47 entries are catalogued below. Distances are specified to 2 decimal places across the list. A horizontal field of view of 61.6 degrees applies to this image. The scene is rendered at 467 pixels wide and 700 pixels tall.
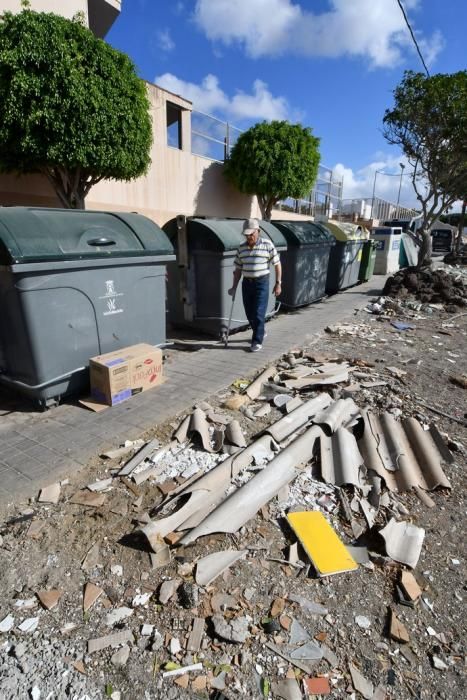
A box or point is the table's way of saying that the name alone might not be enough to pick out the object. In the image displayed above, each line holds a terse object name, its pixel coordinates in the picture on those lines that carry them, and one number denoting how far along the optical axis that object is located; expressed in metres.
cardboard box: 3.81
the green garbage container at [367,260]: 12.59
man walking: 5.29
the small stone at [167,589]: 1.94
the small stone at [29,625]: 1.79
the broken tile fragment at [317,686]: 1.58
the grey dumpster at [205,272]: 5.68
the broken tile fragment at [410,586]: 2.00
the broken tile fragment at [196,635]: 1.73
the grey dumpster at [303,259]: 7.73
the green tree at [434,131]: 9.32
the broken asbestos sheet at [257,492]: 2.32
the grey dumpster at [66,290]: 3.33
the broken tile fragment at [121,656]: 1.66
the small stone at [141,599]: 1.93
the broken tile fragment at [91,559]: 2.12
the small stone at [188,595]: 1.91
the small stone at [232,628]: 1.76
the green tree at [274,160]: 15.59
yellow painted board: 2.15
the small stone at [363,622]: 1.85
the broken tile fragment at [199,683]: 1.58
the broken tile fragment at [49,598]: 1.90
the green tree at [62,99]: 7.01
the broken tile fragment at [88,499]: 2.56
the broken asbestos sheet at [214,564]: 2.04
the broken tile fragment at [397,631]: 1.79
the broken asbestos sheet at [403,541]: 2.22
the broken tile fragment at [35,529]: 2.31
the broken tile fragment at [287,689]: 1.56
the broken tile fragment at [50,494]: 2.58
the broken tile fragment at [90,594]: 1.91
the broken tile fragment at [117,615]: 1.83
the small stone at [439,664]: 1.68
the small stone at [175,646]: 1.71
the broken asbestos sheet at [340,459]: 2.84
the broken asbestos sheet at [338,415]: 3.40
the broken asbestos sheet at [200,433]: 3.20
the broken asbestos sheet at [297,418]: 3.29
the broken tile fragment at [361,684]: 1.58
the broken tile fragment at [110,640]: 1.71
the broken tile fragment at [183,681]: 1.59
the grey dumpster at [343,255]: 10.54
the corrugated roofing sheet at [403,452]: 2.89
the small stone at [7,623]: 1.79
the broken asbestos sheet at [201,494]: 2.28
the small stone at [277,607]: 1.90
